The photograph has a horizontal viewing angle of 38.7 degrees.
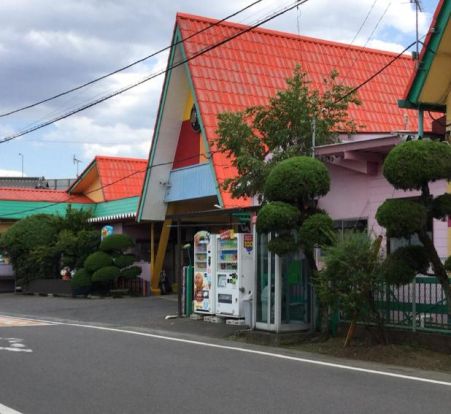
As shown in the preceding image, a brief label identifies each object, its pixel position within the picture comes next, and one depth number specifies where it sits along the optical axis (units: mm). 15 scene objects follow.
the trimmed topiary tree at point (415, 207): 10227
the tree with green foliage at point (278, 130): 16453
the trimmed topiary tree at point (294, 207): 11992
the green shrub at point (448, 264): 10648
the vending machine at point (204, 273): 16609
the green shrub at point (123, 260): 26512
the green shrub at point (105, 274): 25891
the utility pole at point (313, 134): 14971
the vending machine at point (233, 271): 15409
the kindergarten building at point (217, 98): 22484
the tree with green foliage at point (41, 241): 29547
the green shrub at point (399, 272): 10727
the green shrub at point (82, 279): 26672
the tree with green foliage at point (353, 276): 11258
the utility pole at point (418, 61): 13367
